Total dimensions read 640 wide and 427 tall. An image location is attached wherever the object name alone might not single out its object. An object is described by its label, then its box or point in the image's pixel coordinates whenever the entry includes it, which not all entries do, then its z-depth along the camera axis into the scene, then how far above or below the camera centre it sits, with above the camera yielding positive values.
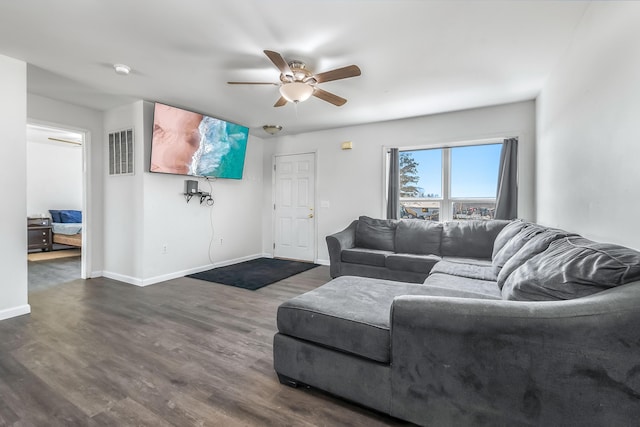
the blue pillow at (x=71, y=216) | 6.89 -0.24
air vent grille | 4.00 +0.79
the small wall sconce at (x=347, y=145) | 5.00 +1.12
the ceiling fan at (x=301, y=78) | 2.46 +1.20
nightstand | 6.13 -0.62
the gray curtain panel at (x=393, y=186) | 4.59 +0.37
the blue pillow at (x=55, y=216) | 6.88 -0.23
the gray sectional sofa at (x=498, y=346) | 1.06 -0.61
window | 4.21 +0.43
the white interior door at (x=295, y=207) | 5.47 +0.02
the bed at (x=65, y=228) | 6.21 -0.48
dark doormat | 4.01 -1.03
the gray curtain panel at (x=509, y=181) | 3.87 +0.39
